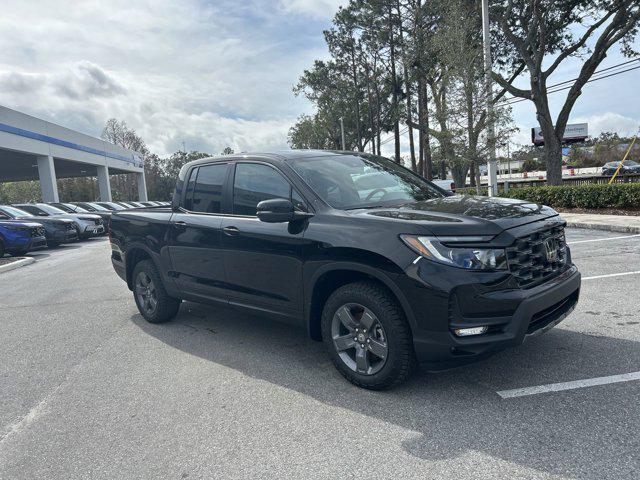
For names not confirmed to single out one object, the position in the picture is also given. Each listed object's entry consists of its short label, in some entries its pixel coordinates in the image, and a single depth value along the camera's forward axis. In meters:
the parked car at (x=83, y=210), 20.25
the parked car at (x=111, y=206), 24.75
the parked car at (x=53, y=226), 15.91
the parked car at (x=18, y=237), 13.64
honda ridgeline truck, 3.06
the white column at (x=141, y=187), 48.94
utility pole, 16.65
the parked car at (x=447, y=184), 28.21
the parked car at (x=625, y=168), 43.30
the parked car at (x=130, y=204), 28.09
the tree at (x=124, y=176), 68.56
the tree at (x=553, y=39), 17.84
